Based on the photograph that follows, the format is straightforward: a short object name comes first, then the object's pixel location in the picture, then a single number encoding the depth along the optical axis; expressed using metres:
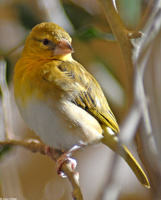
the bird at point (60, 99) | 2.28
